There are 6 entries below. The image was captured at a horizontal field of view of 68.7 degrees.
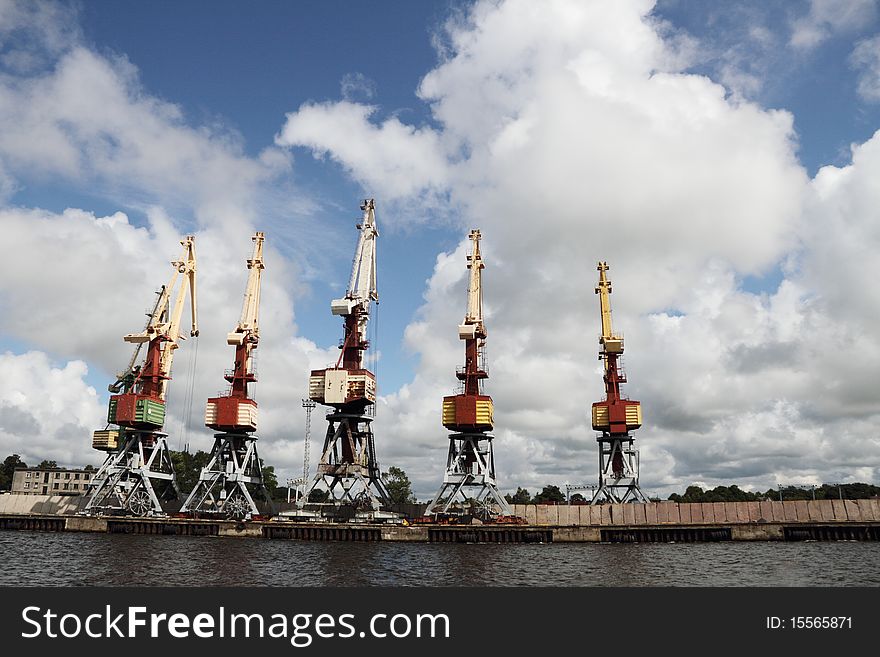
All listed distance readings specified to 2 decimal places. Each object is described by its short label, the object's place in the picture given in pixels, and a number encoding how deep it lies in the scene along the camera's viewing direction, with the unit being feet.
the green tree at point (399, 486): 531.09
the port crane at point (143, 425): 333.62
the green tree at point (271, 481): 570.46
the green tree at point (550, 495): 609.05
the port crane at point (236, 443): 338.54
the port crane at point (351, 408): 331.77
